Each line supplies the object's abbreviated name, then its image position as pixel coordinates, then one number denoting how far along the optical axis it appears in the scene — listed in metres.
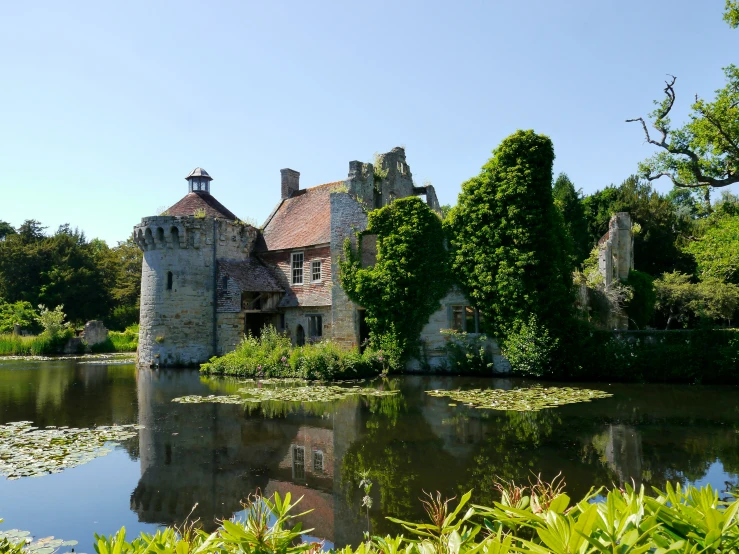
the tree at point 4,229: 58.12
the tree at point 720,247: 19.33
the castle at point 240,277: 24.02
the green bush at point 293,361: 19.69
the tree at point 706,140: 18.75
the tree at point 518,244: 19.20
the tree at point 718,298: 29.30
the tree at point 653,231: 36.81
